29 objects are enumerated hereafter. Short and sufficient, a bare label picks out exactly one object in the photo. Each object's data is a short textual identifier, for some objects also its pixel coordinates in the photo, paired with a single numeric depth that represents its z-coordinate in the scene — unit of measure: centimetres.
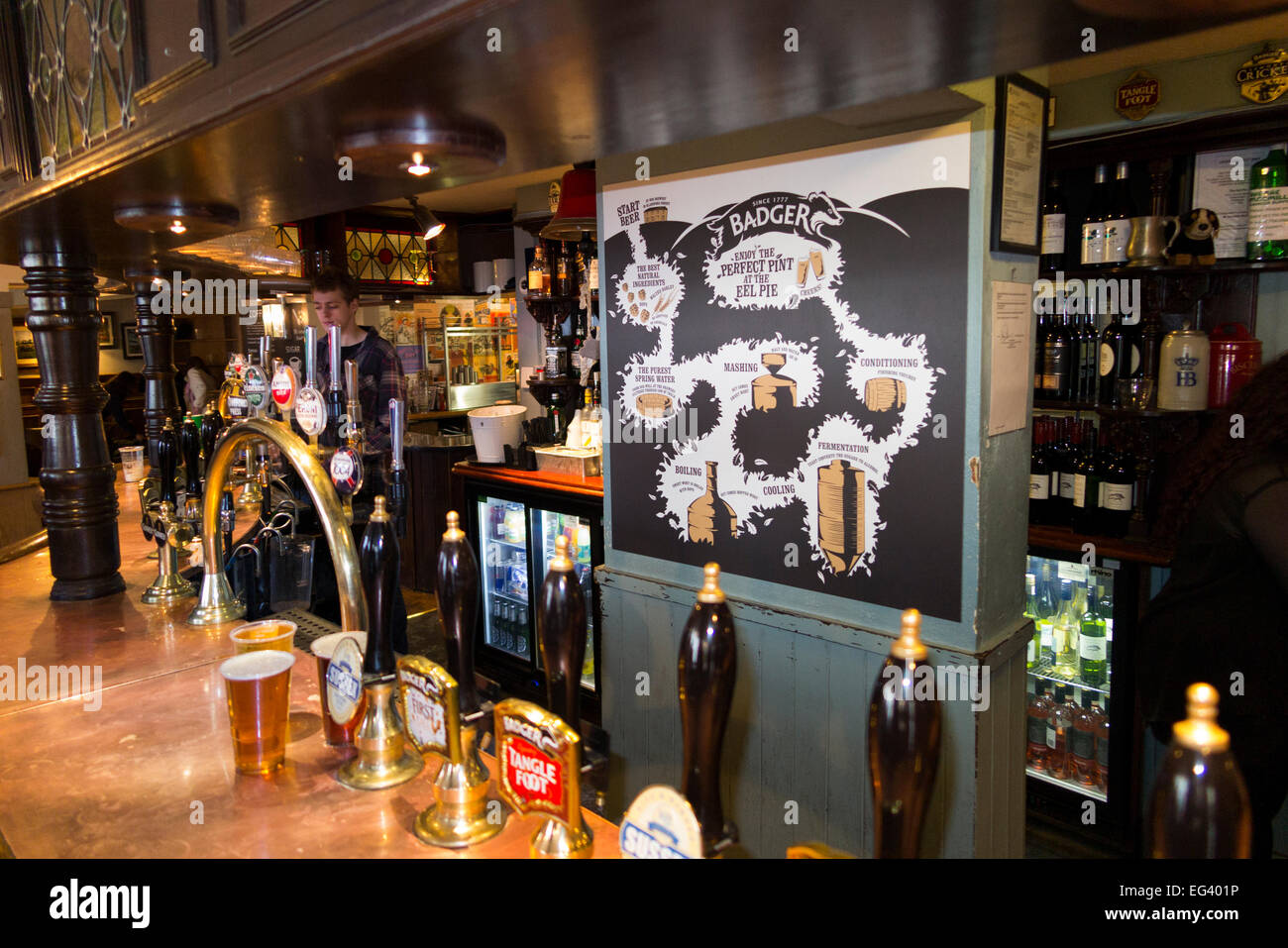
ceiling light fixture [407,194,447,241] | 626
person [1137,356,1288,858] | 198
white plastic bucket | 448
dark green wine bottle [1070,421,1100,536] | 314
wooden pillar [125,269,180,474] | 378
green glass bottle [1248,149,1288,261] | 290
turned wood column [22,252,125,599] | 219
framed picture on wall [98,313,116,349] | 1229
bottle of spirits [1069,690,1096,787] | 319
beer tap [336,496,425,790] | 116
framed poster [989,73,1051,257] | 195
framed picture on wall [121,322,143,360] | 1235
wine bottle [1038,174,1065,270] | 327
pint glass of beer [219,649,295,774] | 117
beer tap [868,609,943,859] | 62
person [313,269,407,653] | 333
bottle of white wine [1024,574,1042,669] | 332
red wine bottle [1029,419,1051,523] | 334
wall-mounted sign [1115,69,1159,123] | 339
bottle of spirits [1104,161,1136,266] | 319
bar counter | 104
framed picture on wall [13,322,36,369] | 1061
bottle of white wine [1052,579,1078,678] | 326
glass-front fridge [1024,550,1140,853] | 298
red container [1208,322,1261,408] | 300
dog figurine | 306
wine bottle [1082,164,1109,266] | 324
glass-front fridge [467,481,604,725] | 416
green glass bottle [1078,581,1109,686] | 314
